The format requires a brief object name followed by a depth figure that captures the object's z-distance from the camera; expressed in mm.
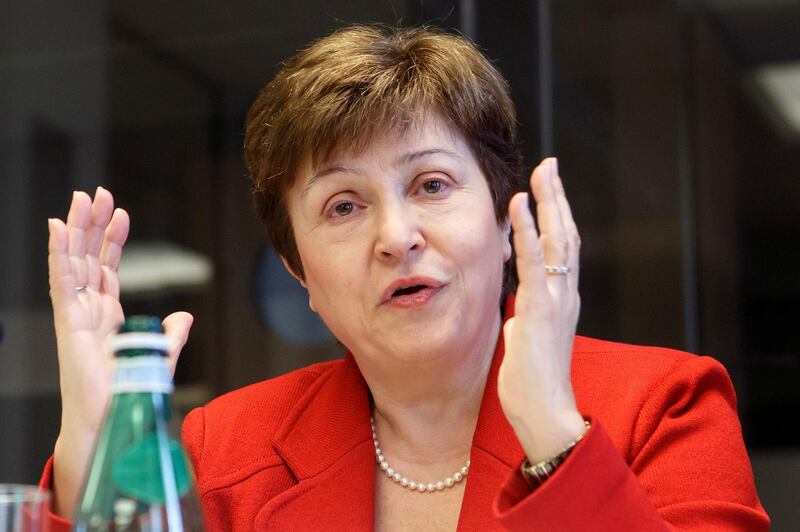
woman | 2979
